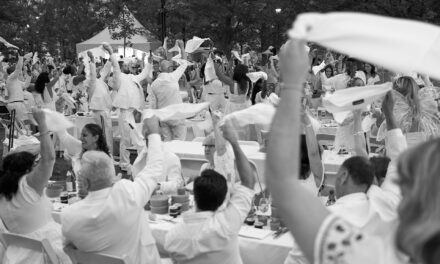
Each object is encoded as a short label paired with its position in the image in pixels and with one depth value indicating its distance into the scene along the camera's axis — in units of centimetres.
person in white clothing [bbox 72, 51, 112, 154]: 1038
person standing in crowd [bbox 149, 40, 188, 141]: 907
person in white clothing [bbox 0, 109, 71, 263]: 377
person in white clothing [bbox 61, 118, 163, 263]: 328
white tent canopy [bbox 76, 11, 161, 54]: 2448
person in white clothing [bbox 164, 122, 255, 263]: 319
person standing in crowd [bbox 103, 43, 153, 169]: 955
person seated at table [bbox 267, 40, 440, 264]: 149
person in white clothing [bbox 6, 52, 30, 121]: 1266
